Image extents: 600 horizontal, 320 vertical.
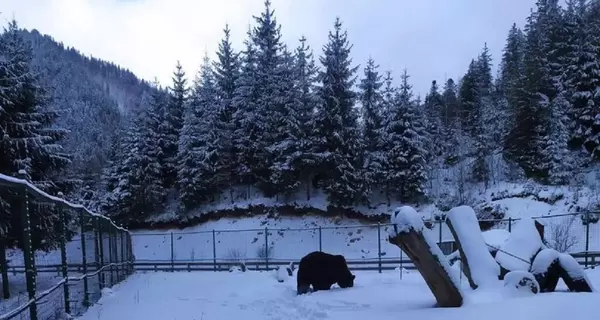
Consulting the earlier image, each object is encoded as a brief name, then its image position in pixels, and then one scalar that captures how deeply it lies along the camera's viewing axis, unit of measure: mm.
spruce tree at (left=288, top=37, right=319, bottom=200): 31859
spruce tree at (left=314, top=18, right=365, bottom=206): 31016
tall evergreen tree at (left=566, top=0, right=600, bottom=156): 27797
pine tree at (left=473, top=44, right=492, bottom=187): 35125
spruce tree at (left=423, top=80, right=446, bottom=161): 46594
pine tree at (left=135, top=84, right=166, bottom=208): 36844
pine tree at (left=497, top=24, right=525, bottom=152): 36594
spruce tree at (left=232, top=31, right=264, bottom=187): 35531
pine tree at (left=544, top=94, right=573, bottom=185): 27266
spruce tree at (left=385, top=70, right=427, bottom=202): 31922
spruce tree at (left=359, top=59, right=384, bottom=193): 33312
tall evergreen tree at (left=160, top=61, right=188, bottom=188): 39312
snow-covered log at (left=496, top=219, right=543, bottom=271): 7352
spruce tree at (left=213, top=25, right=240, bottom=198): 36438
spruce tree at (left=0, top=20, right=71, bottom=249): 16766
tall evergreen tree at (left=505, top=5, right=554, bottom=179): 31000
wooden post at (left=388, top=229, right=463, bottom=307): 6016
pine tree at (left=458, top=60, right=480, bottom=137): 45625
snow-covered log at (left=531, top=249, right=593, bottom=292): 6152
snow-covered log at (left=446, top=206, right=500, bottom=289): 6500
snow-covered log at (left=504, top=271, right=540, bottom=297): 5695
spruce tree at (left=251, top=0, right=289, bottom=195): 34406
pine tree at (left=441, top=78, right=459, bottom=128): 51938
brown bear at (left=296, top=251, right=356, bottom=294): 10602
